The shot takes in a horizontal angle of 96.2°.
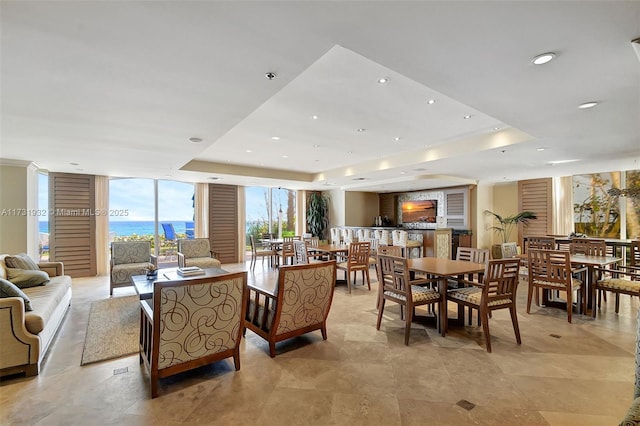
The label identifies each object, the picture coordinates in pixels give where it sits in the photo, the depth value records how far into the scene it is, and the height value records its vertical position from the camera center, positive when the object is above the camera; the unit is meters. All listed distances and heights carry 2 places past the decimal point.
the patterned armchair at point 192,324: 2.23 -0.89
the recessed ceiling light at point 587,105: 2.81 +1.08
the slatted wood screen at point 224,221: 8.87 -0.14
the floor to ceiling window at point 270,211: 10.04 +0.19
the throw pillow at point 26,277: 3.74 -0.79
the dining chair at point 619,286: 3.82 -1.00
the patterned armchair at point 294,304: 2.85 -0.93
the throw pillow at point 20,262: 3.96 -0.62
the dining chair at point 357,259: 5.50 -0.84
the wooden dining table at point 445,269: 3.31 -0.66
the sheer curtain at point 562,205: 7.75 +0.24
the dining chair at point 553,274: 3.87 -0.85
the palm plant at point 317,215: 10.78 +0.03
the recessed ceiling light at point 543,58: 1.97 +1.10
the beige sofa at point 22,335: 2.50 -1.07
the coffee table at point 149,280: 3.26 -0.89
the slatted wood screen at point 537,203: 7.88 +0.31
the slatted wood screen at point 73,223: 6.72 -0.12
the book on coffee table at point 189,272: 4.06 -0.80
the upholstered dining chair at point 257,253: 7.74 -0.99
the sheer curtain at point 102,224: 7.19 -0.16
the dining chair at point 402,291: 3.24 -0.92
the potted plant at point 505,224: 8.06 -0.29
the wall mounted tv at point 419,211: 9.72 +0.15
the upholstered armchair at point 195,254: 5.91 -0.82
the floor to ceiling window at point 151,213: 7.81 +0.12
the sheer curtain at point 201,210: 8.64 +0.21
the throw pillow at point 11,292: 2.72 -0.71
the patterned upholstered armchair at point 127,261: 5.08 -0.84
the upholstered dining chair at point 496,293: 3.08 -0.87
